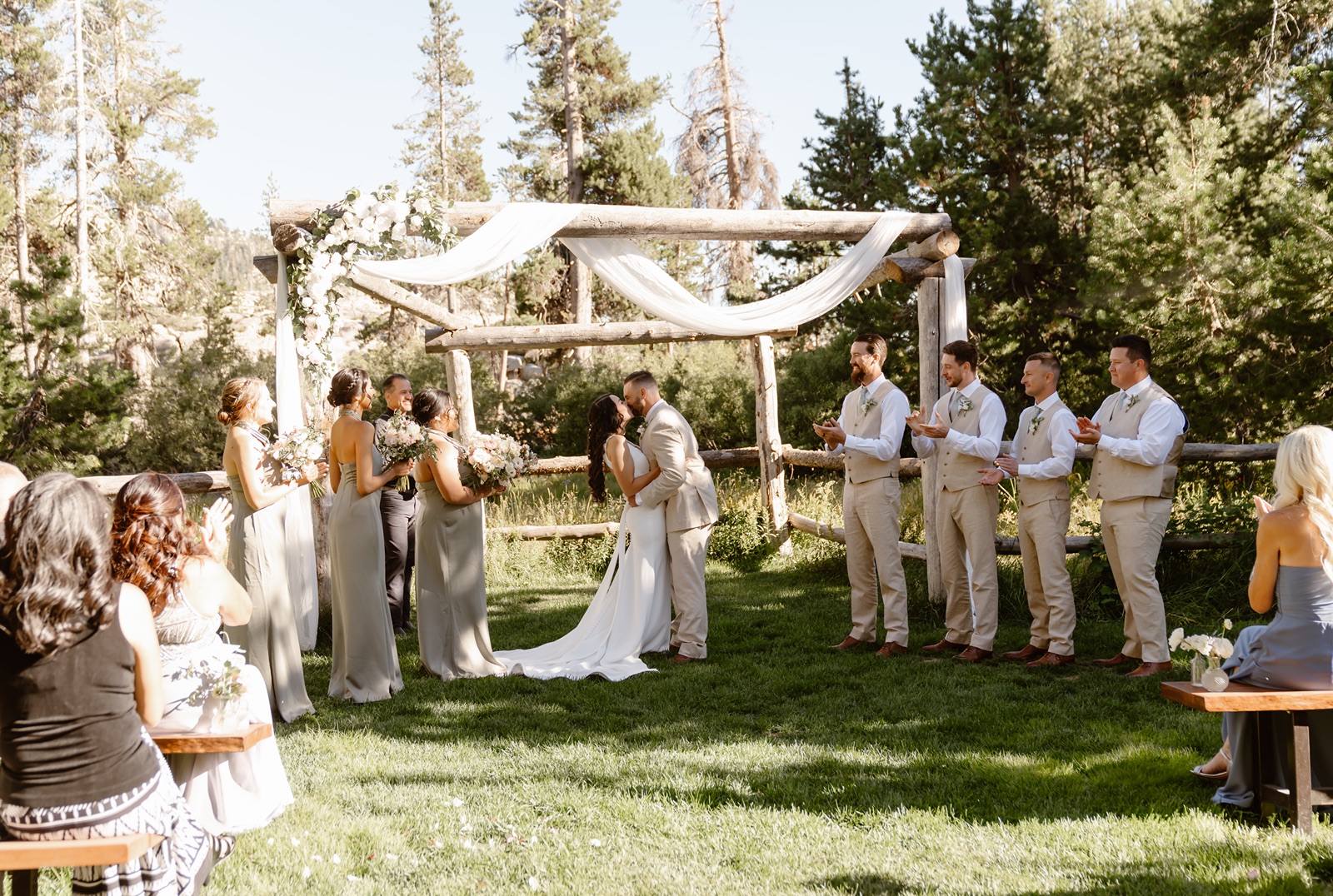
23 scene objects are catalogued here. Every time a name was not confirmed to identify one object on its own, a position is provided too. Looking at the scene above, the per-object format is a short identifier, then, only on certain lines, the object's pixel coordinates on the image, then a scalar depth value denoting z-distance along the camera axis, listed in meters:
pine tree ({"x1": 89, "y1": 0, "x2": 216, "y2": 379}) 23.00
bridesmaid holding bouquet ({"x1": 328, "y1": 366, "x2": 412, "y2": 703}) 6.21
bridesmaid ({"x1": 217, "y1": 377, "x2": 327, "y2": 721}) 5.57
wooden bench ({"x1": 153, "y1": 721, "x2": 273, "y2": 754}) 3.39
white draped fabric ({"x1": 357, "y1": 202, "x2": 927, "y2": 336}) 6.79
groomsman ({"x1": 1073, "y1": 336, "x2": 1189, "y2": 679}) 6.07
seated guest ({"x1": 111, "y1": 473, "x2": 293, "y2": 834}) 3.51
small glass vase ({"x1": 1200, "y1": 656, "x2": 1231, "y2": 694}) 3.80
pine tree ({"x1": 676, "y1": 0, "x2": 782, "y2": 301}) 23.56
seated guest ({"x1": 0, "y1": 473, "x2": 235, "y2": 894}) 2.70
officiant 8.41
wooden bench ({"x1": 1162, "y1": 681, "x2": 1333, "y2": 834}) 3.67
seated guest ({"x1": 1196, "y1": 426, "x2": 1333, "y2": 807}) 3.83
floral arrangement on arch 6.63
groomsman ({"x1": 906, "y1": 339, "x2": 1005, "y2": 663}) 6.73
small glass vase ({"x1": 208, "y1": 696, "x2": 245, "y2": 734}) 3.58
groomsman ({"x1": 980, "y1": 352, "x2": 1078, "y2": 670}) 6.50
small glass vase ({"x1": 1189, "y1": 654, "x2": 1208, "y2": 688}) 3.89
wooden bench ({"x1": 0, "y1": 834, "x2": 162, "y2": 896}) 2.63
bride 7.16
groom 7.13
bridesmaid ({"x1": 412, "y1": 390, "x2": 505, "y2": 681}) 6.77
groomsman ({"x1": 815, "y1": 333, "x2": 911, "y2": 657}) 7.05
